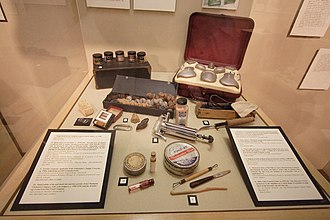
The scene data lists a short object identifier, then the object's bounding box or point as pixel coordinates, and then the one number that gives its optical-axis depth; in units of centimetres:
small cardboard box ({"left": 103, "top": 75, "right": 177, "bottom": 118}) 75
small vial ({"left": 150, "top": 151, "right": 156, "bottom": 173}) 53
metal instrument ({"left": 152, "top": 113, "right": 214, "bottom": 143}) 65
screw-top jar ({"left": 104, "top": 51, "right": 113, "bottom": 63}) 88
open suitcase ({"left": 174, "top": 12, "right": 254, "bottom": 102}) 80
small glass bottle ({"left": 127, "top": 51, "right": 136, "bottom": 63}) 91
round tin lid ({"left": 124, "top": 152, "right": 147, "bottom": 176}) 52
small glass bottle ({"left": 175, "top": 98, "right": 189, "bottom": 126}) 68
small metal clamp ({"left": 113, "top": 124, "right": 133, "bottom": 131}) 68
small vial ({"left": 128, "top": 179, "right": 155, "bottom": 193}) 48
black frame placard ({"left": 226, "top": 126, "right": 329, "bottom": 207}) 47
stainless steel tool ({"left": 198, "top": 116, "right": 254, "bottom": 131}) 70
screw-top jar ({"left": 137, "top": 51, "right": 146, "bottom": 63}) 91
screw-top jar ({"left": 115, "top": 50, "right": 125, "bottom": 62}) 90
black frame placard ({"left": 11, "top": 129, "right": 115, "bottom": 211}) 43
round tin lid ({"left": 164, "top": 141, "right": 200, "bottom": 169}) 52
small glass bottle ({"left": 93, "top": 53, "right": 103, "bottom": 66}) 87
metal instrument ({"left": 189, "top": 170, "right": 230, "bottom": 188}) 51
